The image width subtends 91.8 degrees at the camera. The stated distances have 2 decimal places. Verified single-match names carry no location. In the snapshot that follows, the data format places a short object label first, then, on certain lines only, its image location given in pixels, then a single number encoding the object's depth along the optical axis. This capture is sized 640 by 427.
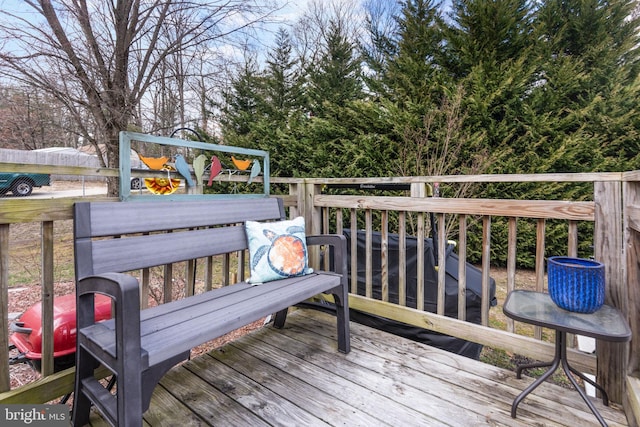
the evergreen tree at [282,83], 6.35
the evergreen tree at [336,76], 5.69
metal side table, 1.11
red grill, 1.39
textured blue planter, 1.24
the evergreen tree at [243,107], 6.50
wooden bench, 0.96
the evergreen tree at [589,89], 3.77
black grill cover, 2.04
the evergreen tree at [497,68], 4.00
